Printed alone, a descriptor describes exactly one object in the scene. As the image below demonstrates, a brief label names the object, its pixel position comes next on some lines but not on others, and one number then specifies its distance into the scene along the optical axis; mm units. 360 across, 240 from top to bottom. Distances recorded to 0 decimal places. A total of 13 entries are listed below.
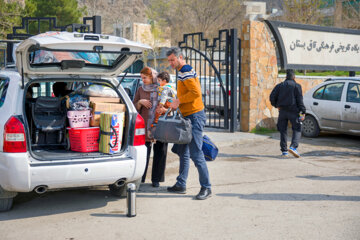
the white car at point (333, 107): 10992
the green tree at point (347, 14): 32594
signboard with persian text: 13055
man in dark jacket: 9258
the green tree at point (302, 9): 27953
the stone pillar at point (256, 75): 12648
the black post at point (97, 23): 11916
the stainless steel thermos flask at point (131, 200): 5145
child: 6461
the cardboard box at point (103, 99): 5871
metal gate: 12281
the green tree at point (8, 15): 23659
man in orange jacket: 5812
